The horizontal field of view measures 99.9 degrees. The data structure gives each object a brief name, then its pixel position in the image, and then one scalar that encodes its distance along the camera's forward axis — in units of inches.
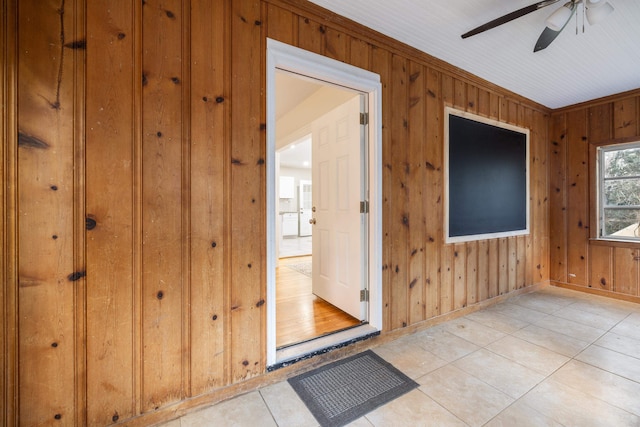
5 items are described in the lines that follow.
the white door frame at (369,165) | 70.9
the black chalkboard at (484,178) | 110.7
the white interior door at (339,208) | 97.4
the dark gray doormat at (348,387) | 61.5
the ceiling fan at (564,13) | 62.2
